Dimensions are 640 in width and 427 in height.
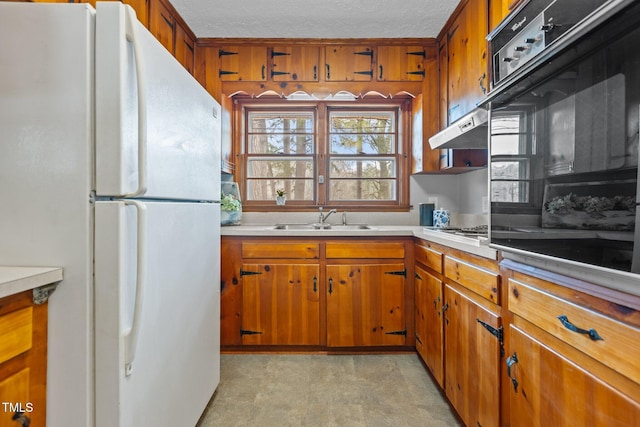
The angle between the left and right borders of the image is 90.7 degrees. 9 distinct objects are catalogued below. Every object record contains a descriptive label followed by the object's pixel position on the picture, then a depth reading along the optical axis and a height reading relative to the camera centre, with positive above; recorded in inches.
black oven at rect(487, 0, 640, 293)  24.6 +7.2
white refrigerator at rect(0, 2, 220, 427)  34.7 +3.2
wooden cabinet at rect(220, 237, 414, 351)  90.0 -23.9
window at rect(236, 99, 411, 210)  116.1 +21.9
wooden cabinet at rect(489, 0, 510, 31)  60.4 +41.2
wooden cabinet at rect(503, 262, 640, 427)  25.8 -14.1
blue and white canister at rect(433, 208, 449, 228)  99.4 -2.1
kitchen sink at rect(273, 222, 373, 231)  105.8 -5.2
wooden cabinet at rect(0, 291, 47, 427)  29.1 -15.0
